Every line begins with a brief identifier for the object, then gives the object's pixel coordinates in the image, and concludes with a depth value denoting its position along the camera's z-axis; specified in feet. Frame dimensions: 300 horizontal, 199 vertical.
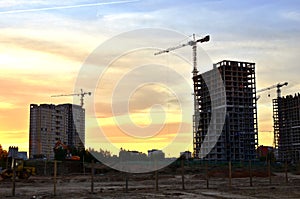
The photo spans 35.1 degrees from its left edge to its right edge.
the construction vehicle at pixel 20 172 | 173.88
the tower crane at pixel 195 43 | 530.35
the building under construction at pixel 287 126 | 511.81
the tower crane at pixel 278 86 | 625.98
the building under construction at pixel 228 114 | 415.85
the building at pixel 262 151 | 457.96
